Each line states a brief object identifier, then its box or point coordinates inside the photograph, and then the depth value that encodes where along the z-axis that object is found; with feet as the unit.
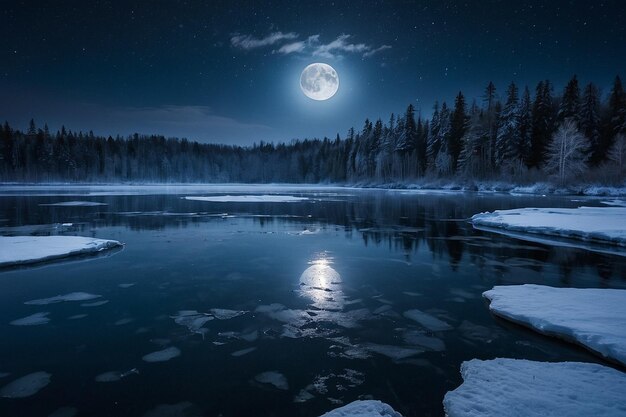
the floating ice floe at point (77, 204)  96.79
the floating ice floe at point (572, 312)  16.65
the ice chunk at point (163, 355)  16.01
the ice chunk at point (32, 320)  19.83
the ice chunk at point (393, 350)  16.42
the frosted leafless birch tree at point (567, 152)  155.12
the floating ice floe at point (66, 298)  23.06
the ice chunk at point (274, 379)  14.01
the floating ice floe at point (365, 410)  11.73
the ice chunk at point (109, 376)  14.32
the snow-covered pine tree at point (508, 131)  188.14
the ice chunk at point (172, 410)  12.16
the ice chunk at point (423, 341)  17.30
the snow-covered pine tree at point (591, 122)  174.40
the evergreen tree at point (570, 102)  181.37
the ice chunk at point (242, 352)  16.47
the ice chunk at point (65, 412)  12.06
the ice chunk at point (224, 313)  20.81
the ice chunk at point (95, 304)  22.70
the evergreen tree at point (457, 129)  234.79
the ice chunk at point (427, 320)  19.54
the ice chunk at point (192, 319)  19.45
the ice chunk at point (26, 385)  13.23
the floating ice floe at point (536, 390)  11.82
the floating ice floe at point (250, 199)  118.01
